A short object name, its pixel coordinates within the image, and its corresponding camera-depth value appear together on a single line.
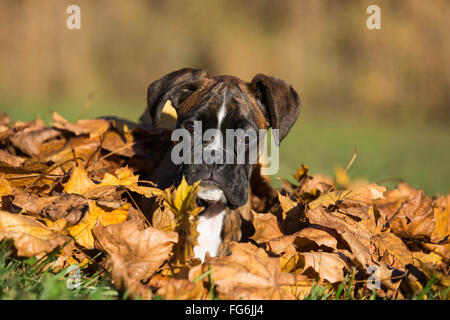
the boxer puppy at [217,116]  3.08
